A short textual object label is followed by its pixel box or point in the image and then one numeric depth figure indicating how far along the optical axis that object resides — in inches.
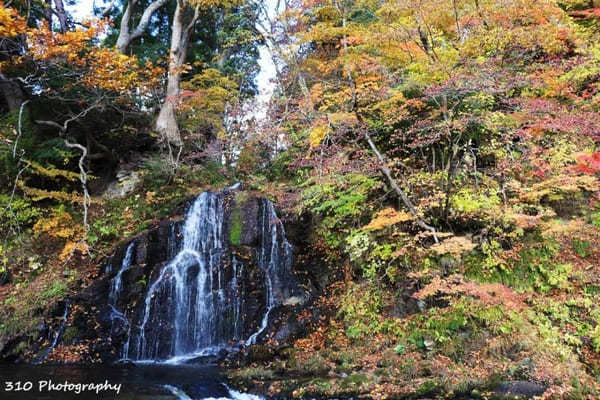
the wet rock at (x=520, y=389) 181.5
